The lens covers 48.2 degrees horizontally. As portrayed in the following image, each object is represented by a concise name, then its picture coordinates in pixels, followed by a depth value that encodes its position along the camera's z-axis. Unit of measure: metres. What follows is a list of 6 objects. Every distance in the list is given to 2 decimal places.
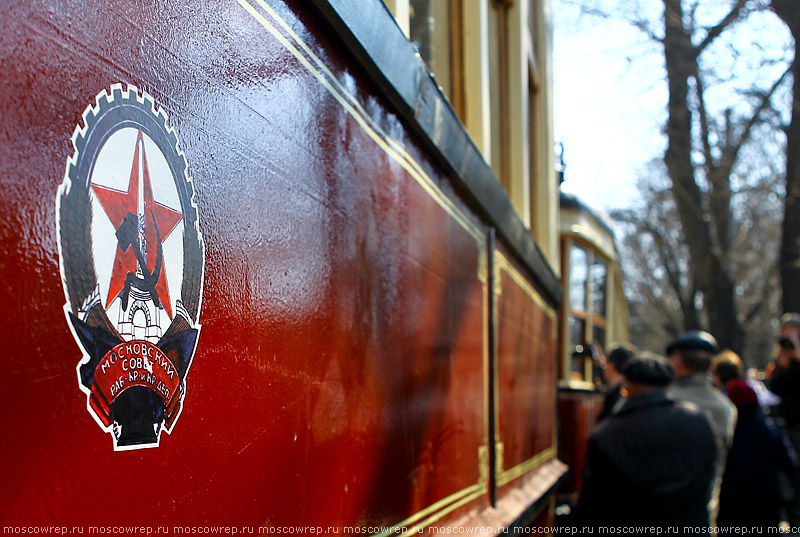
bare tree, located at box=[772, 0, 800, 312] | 10.12
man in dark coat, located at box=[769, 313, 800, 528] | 6.34
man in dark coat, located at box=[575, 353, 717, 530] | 3.32
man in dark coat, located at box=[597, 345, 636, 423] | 5.38
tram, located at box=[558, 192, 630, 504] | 6.00
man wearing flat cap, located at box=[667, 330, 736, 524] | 4.61
